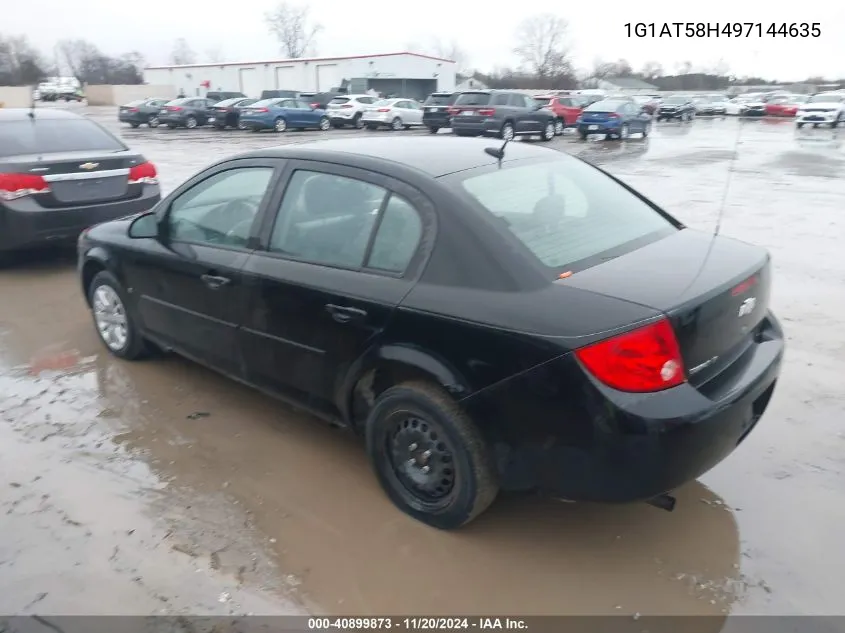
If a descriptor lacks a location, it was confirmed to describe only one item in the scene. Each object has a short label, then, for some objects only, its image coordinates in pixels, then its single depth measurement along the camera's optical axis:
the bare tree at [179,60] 124.88
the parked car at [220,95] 39.62
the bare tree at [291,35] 92.44
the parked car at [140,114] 33.31
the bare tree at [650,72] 90.16
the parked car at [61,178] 6.80
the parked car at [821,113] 31.33
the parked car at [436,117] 26.46
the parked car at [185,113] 31.86
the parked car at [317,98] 37.16
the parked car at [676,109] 38.53
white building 51.03
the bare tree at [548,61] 80.46
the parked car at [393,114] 30.16
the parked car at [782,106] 41.22
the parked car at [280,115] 28.75
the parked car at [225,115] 30.64
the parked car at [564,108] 28.69
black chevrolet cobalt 2.61
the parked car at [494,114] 23.39
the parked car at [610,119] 24.38
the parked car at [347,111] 31.25
